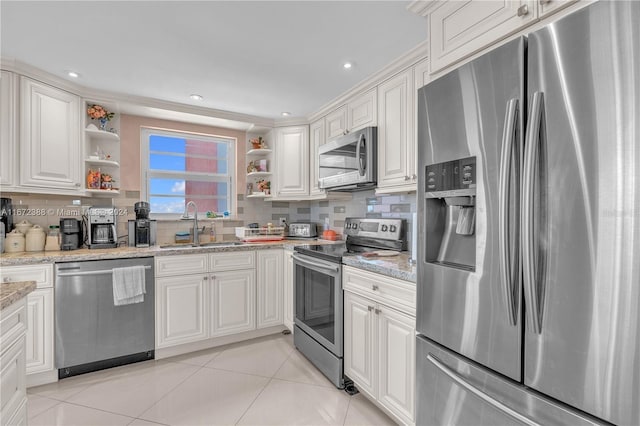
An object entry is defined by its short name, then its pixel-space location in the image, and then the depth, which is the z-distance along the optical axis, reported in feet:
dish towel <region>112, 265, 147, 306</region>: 7.93
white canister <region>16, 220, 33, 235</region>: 8.47
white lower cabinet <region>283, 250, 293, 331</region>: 9.77
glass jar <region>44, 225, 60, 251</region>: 8.46
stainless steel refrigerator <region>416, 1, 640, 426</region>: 2.57
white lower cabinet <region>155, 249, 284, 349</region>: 8.66
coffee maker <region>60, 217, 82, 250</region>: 8.52
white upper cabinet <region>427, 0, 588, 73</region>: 3.66
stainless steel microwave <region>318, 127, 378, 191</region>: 8.00
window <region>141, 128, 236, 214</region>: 10.89
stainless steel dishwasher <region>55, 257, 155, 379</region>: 7.50
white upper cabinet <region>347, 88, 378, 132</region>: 8.16
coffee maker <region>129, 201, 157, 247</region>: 9.36
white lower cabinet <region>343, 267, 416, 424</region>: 5.32
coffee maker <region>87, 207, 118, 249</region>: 8.88
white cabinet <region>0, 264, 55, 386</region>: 7.10
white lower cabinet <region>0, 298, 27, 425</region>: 3.28
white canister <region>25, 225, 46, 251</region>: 8.31
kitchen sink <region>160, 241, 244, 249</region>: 9.82
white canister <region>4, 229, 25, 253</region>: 8.06
